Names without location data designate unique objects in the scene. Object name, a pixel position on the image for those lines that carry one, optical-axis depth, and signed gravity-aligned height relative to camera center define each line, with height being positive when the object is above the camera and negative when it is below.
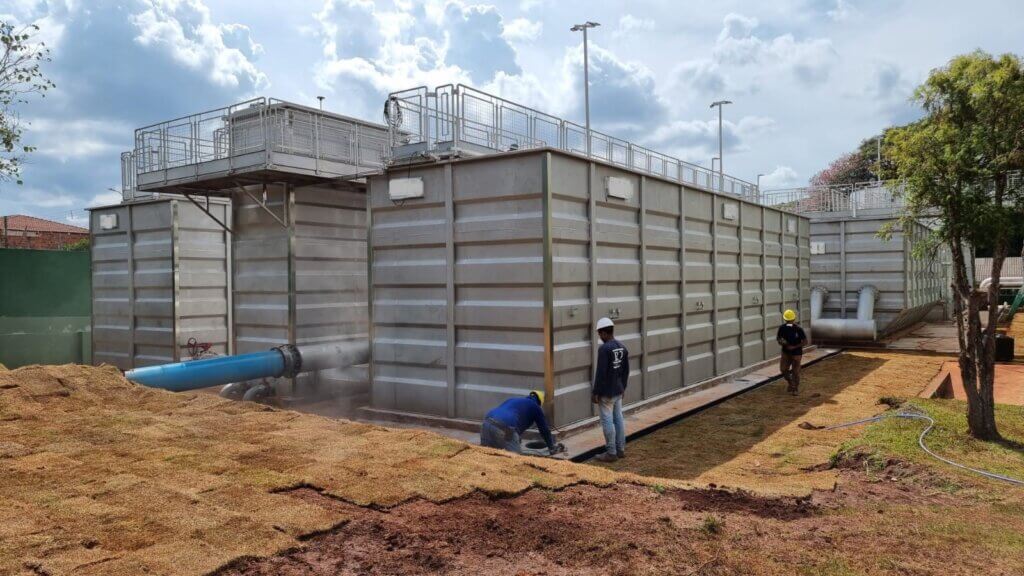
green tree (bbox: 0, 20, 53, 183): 15.62 +4.99
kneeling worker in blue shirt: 7.65 -1.49
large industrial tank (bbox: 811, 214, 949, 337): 20.47 +0.50
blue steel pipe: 9.48 -1.12
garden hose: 7.39 -1.92
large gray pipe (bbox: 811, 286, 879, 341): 18.98 -1.08
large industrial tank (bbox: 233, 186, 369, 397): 11.70 +0.36
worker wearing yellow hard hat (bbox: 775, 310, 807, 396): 12.97 -1.18
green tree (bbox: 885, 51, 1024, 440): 8.78 +1.49
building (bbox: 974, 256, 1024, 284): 40.12 +0.89
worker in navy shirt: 8.48 -1.21
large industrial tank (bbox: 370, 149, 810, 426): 8.92 +0.12
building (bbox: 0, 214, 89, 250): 33.27 +2.78
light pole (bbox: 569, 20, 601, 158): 25.06 +7.67
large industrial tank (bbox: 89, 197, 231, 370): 13.69 +0.26
